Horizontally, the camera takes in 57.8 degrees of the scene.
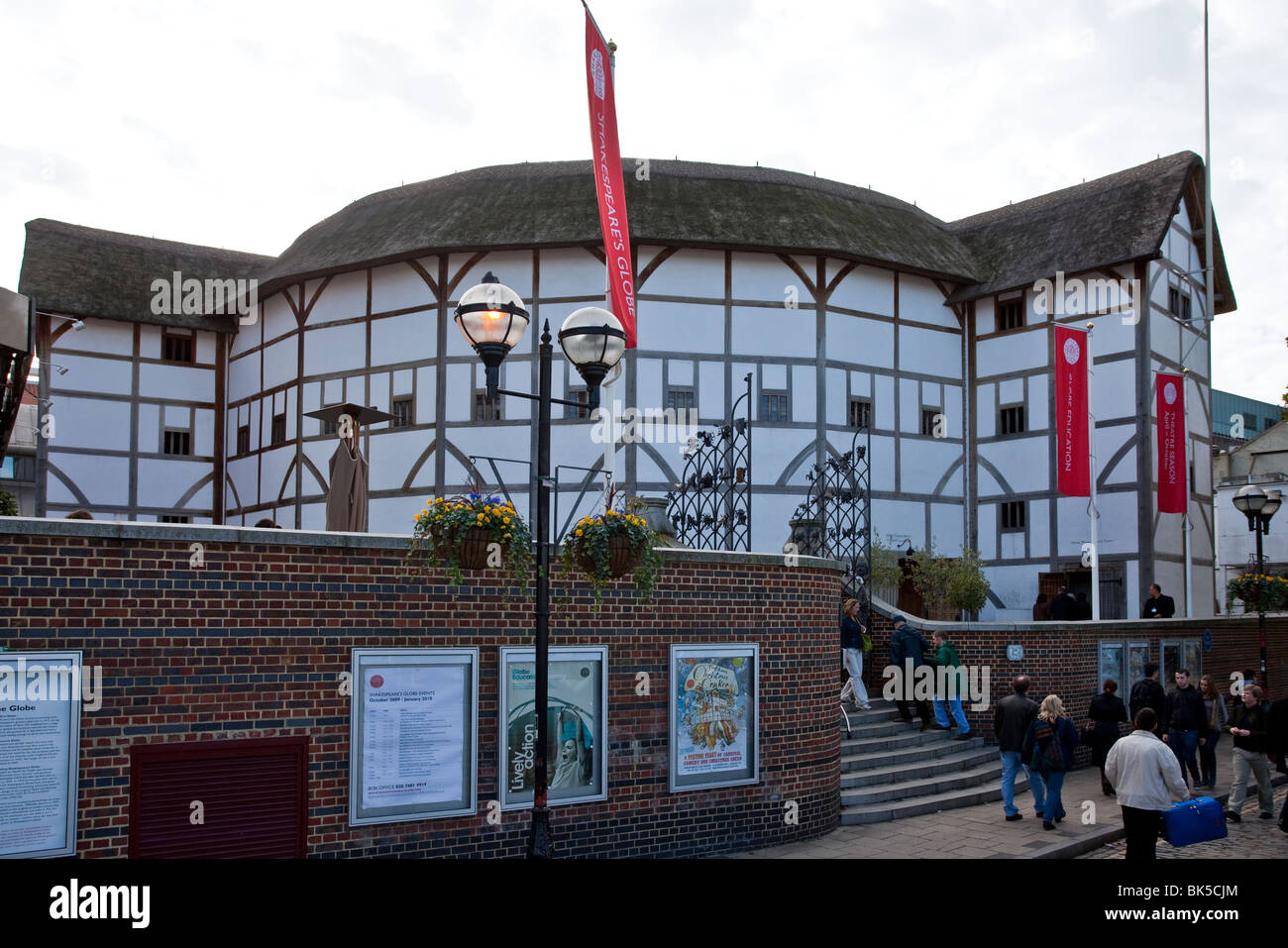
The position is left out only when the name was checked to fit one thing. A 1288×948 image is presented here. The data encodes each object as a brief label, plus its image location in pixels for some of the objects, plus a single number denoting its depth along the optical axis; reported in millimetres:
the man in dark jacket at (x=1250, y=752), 13492
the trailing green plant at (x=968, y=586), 25203
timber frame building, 25141
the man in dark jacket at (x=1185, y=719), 15021
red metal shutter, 8328
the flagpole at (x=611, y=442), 23438
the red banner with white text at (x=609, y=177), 16922
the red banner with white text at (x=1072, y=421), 24188
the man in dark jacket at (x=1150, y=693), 15562
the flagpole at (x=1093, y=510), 20906
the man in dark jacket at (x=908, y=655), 16375
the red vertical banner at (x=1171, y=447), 24969
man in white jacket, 9609
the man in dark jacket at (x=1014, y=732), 13031
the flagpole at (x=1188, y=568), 25406
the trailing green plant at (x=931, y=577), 25438
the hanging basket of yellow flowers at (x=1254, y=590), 23797
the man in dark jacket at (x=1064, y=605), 21031
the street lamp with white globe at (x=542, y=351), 8562
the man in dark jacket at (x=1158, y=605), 20969
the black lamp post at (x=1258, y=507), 18989
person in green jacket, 16453
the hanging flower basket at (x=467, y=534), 9742
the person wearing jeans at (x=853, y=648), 16250
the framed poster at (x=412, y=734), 9354
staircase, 13695
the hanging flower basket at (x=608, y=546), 10523
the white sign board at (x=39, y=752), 7738
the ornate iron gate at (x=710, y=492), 22812
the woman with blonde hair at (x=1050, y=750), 12734
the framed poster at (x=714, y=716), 11383
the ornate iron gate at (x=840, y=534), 19516
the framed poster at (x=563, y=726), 10195
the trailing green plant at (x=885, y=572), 24266
